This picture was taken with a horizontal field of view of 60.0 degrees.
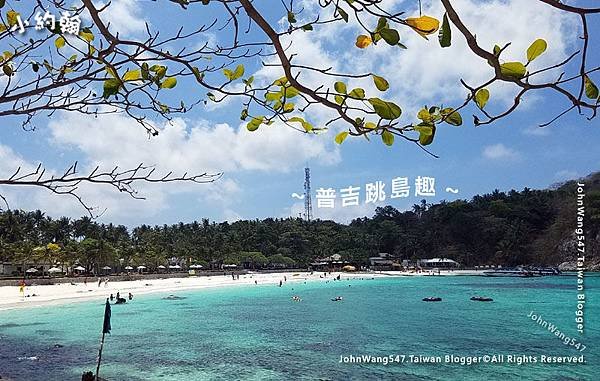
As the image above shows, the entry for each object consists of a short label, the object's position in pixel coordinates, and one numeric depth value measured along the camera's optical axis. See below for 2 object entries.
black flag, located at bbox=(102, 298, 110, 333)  10.58
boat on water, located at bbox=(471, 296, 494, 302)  31.35
